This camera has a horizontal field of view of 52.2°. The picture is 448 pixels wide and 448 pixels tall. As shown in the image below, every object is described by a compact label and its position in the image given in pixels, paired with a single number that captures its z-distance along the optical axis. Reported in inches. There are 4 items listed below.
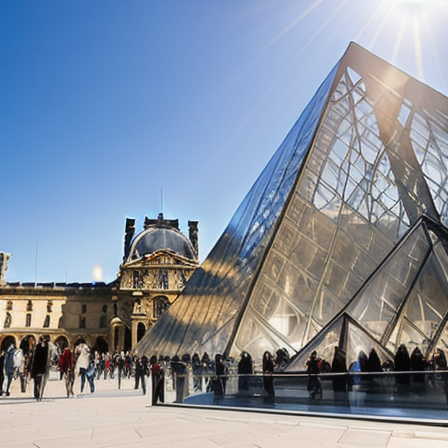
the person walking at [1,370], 496.4
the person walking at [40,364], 418.3
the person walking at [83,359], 493.2
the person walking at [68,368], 490.6
